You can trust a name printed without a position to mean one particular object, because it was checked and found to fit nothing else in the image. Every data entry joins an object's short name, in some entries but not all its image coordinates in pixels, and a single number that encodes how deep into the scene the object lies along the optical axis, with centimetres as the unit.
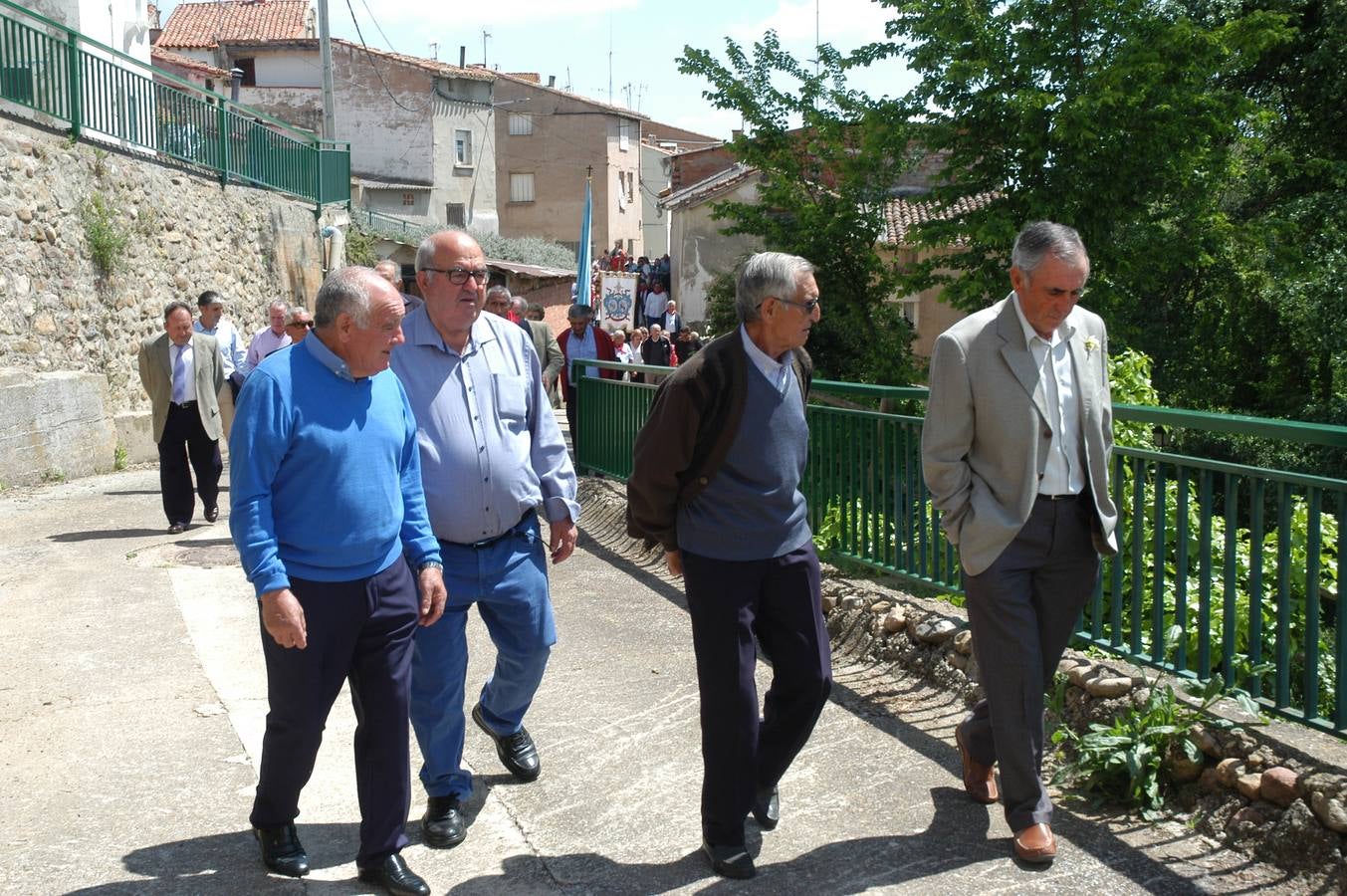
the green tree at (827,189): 2145
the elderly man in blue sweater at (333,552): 358
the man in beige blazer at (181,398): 995
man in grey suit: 391
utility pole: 3042
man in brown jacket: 391
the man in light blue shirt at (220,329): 1042
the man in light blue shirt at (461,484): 424
